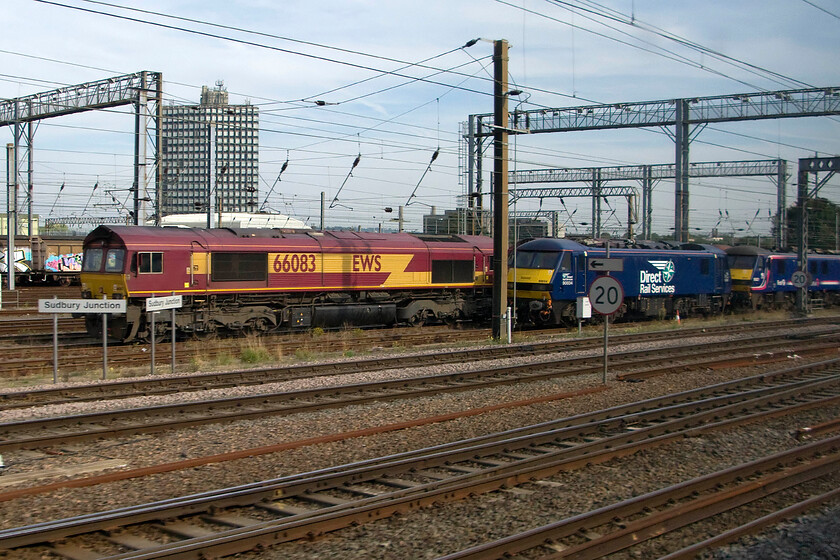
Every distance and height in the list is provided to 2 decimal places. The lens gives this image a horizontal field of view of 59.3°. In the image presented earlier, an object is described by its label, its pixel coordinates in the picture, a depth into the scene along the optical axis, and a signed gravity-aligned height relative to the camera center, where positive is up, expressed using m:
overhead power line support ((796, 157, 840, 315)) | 33.25 +3.70
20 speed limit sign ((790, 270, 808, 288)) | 31.75 -0.23
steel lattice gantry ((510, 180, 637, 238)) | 39.12 +5.49
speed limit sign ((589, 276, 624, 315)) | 14.15 -0.43
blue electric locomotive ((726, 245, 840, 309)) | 34.59 -0.12
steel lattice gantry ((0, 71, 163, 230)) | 28.84 +7.43
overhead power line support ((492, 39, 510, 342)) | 22.00 +1.93
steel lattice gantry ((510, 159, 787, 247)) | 52.47 +7.26
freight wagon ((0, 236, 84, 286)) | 43.66 +0.34
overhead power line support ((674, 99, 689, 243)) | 36.69 +5.80
